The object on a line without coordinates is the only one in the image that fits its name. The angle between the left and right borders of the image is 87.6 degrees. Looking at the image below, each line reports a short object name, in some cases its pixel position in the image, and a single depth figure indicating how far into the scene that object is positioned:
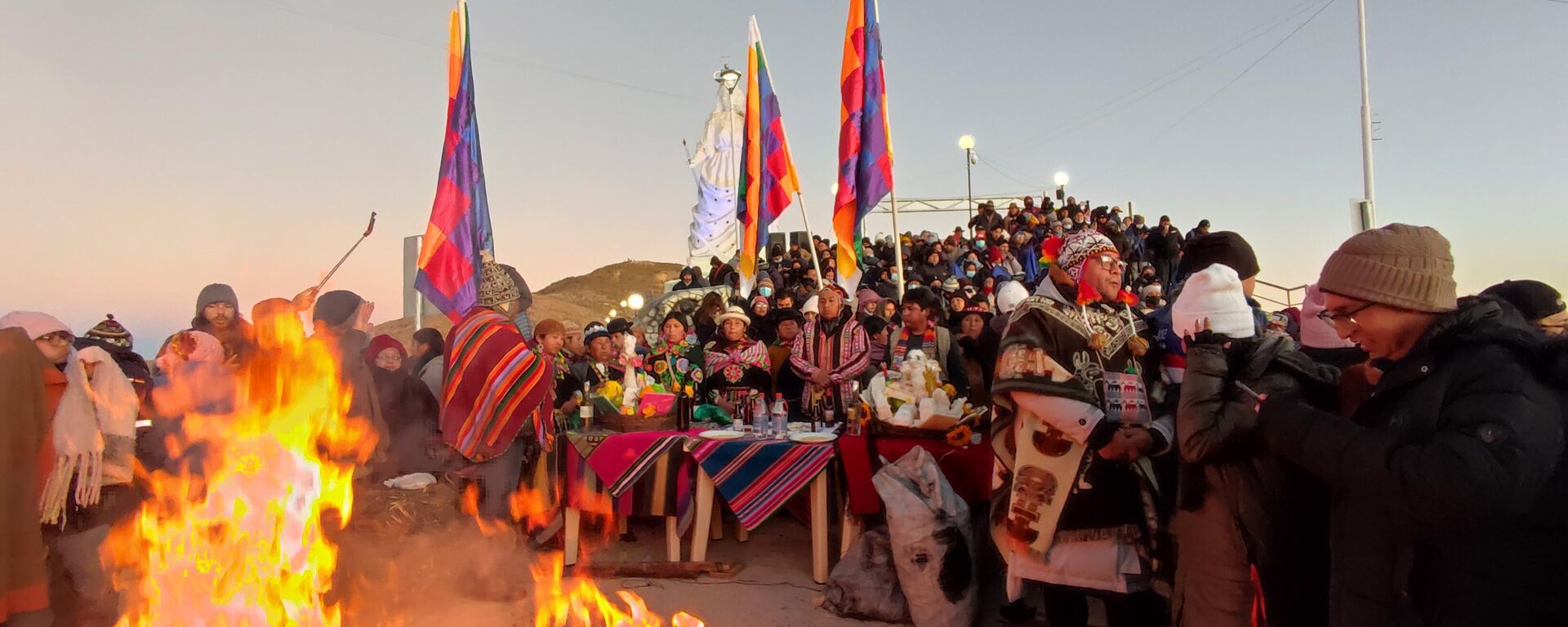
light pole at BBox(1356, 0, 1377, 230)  13.62
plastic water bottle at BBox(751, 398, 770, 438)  5.40
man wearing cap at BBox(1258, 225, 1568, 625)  1.51
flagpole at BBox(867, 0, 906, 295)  7.88
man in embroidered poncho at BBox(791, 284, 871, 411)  5.98
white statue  23.33
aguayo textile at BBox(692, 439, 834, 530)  5.00
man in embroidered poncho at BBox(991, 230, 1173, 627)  3.27
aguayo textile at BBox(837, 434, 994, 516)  4.62
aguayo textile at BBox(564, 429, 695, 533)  5.27
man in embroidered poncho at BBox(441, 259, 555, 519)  4.75
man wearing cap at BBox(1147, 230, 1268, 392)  3.49
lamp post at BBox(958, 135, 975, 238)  25.52
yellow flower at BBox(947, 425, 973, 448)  4.59
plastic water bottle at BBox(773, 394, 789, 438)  5.38
